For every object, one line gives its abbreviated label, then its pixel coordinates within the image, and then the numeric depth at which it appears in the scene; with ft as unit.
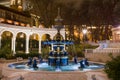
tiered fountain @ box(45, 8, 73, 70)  69.10
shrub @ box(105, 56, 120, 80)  38.83
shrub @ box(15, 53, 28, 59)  94.57
